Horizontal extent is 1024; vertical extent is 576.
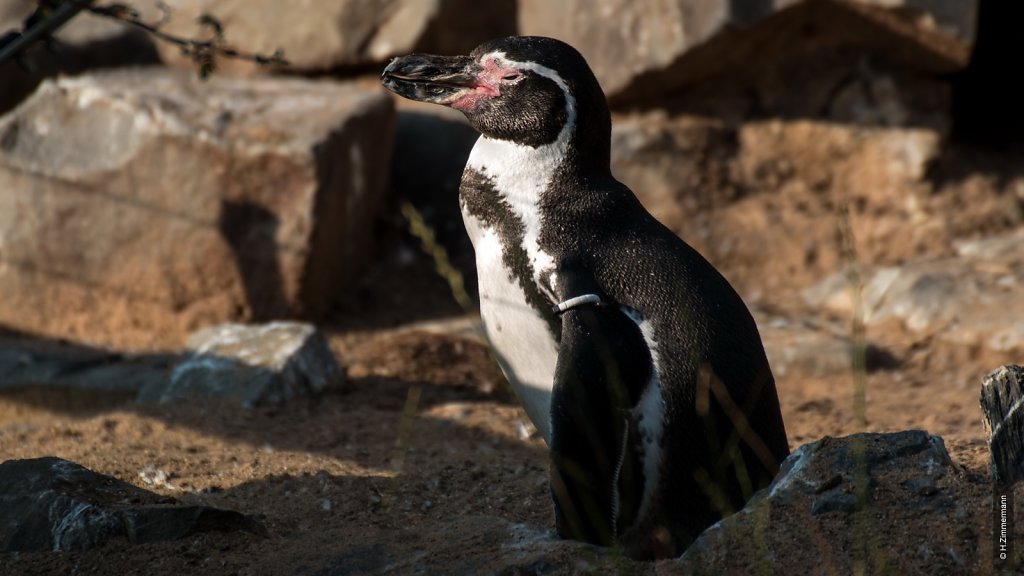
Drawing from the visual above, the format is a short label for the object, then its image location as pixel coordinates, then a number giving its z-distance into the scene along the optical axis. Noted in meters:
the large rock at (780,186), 12.81
